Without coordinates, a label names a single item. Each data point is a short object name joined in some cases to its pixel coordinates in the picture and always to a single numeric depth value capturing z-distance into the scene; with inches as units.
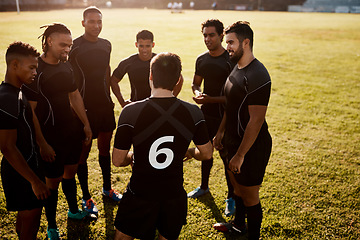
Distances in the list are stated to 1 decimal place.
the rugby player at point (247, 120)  119.3
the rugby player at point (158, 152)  93.1
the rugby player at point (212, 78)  173.3
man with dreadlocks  137.9
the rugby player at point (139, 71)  177.6
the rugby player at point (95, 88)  173.8
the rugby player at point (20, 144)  103.6
